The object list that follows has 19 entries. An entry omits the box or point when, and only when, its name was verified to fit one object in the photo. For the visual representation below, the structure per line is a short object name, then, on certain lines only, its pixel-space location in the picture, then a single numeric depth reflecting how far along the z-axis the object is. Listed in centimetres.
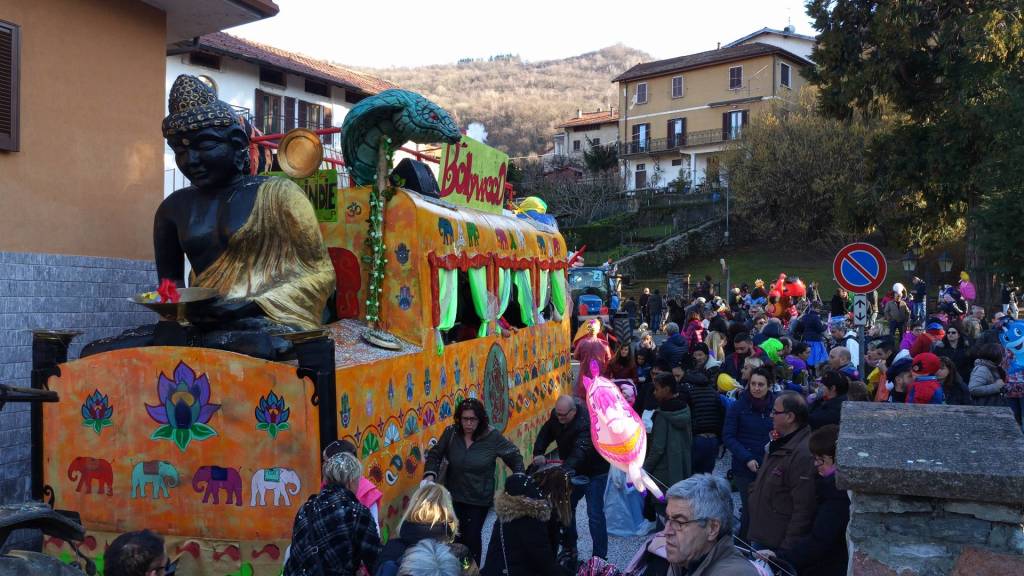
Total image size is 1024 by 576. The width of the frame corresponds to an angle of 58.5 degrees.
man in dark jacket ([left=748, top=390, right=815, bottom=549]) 518
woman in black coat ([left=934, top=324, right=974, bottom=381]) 1122
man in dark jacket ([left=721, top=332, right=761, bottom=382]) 1147
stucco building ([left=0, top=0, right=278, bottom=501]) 776
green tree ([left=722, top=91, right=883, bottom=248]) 4175
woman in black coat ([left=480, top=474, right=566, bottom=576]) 512
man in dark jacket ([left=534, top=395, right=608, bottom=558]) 744
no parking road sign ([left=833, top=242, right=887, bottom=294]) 955
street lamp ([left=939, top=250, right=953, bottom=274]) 2722
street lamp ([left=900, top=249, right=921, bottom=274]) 2608
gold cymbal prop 827
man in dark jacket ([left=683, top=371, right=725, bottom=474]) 852
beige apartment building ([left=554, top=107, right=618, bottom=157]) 6950
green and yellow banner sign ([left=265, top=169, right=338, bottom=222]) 884
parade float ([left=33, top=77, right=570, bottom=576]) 643
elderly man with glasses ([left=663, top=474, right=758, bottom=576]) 350
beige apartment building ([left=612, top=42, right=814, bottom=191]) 5484
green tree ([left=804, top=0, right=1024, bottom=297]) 2209
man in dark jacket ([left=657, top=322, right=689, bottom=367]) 1224
